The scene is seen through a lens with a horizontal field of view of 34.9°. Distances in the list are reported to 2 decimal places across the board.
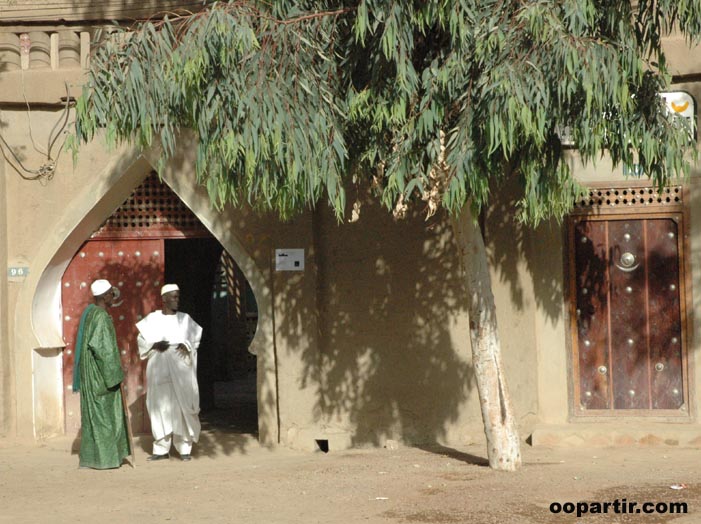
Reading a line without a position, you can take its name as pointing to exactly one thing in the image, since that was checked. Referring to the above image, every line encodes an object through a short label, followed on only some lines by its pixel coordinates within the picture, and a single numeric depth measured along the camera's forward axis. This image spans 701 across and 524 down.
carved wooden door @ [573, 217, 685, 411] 10.27
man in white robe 10.11
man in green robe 9.55
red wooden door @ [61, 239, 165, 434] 11.31
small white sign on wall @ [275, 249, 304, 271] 10.52
